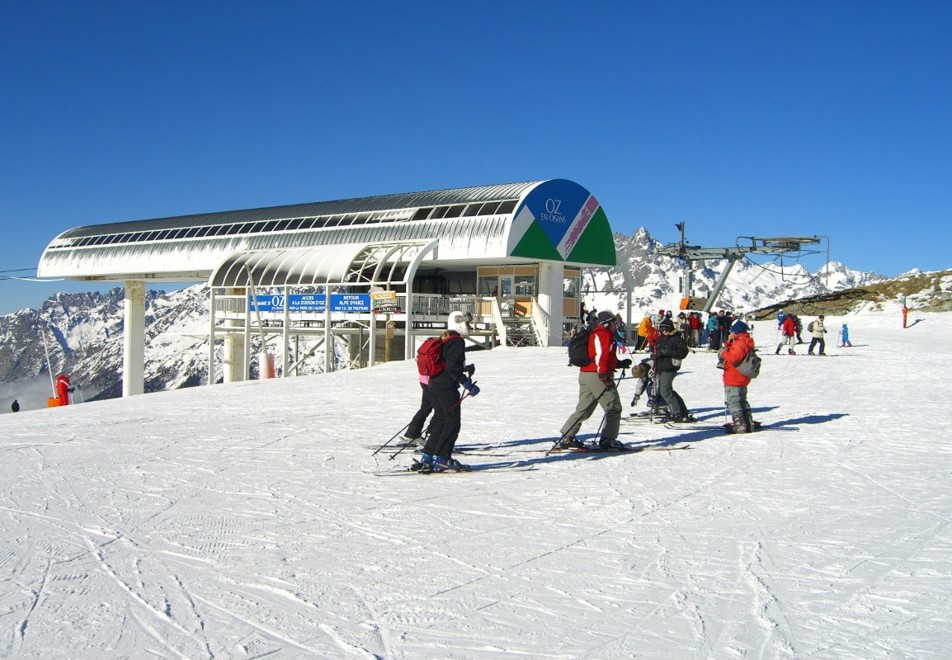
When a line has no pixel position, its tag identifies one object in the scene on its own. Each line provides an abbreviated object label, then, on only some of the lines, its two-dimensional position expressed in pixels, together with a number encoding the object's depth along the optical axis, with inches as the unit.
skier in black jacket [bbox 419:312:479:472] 329.4
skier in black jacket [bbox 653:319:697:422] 469.4
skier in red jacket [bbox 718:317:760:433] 428.5
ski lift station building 1171.3
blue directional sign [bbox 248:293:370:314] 1135.0
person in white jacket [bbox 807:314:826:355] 927.0
